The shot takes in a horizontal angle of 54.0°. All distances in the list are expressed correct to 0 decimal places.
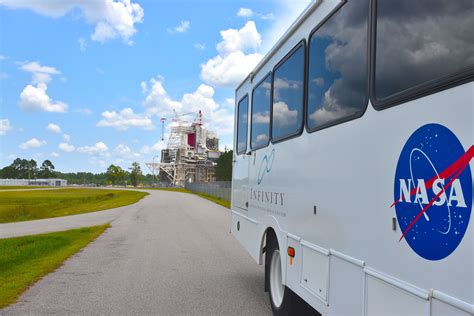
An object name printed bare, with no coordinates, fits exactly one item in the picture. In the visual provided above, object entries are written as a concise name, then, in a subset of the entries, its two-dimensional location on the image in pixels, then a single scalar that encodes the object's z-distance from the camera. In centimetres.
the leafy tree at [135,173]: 16462
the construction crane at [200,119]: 15750
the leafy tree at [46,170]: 18988
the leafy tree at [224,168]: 10469
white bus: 235
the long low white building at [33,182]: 14116
